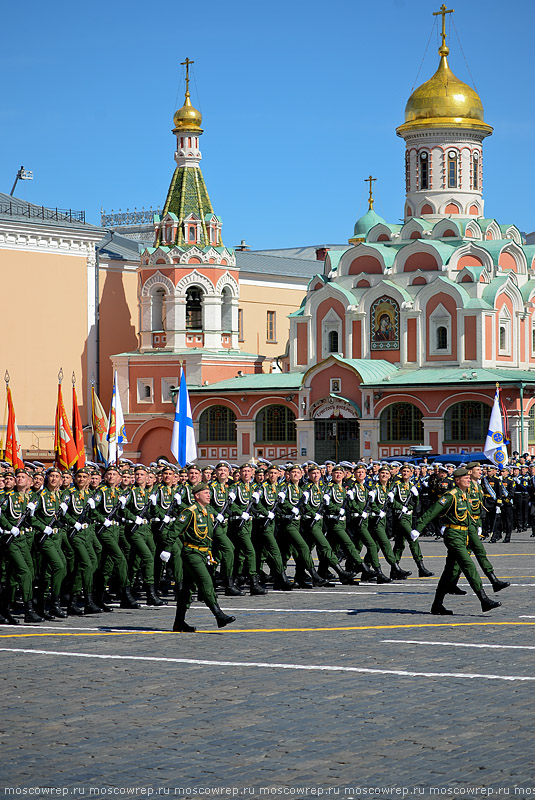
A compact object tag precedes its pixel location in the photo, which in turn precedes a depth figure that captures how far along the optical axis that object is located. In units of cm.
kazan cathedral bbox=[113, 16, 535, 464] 4559
